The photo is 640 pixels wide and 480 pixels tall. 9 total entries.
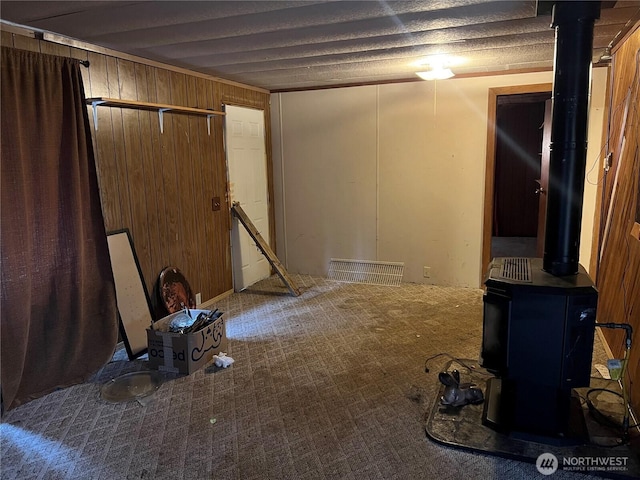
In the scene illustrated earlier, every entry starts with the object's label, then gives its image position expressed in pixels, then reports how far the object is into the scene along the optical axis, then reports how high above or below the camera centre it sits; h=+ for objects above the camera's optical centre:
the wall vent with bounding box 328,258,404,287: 4.91 -1.08
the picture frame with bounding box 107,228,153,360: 3.15 -0.83
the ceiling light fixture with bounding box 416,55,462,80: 3.63 +0.88
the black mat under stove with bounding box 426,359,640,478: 2.03 -1.26
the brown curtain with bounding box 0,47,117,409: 2.44 -0.34
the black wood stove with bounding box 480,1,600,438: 1.96 -0.55
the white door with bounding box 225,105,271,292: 4.52 -0.08
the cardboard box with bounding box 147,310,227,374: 2.88 -1.10
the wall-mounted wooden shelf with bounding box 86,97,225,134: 2.97 +0.52
